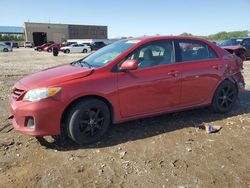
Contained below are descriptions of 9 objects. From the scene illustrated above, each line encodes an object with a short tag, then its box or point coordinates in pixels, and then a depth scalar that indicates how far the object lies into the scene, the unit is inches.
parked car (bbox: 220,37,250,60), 501.9
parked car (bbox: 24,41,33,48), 1864.7
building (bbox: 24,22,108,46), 2101.7
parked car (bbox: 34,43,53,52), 1328.4
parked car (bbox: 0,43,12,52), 1259.4
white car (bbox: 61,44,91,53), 1179.9
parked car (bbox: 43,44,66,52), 1239.9
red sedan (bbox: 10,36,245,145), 113.2
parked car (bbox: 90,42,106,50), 1252.9
